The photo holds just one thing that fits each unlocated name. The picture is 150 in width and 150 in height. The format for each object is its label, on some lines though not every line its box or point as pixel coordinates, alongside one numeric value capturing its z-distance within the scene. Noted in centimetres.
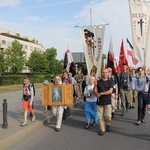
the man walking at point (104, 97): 827
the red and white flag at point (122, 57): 1391
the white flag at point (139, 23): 929
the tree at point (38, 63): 7146
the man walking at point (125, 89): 1125
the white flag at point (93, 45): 1176
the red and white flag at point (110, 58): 1283
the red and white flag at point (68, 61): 1576
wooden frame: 943
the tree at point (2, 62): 5338
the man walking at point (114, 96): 1070
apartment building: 7984
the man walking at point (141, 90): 912
